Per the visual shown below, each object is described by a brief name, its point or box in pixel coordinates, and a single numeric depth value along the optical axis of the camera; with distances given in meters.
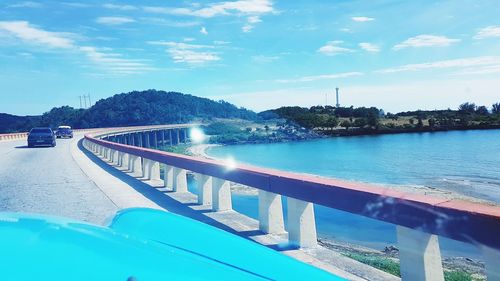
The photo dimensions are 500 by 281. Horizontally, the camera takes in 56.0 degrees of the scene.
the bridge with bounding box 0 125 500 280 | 3.55
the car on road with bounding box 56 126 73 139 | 61.69
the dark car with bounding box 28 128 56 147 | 34.78
